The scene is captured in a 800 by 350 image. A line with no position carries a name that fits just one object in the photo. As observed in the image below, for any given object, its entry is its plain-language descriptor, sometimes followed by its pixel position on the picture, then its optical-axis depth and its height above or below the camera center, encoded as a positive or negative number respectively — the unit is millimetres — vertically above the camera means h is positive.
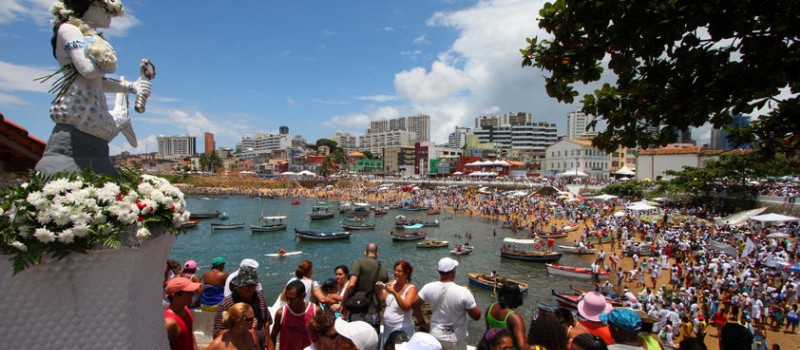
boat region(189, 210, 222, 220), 48831 -5203
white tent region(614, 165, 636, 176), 53625 +16
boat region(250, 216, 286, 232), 40375 -5389
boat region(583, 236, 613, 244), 30041 -4867
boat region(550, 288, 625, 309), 16453 -5357
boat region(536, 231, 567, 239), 33906 -5085
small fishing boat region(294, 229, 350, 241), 35250 -5404
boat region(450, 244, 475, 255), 29453 -5492
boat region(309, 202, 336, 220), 49062 -4972
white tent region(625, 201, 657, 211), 30912 -2580
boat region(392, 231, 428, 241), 34906 -5371
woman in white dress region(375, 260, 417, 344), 4336 -1418
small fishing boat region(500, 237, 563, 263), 26469 -5237
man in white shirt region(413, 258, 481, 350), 4281 -1394
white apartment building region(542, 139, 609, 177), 68819 +2131
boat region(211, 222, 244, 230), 42234 -5517
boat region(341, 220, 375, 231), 41438 -5392
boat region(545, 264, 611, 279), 22609 -5502
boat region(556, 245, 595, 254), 28517 -5308
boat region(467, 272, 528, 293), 20406 -5537
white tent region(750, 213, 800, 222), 22953 -2512
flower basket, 2496 -801
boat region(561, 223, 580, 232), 35303 -4701
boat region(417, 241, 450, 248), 32188 -5546
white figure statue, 2988 +570
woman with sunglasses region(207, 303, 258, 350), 3406 -1275
